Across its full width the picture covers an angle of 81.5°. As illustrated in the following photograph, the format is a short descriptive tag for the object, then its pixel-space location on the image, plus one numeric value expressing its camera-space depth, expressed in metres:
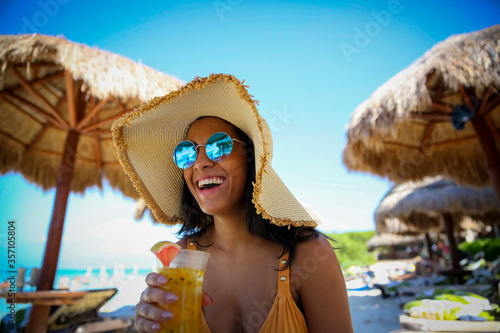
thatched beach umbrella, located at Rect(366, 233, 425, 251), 26.26
